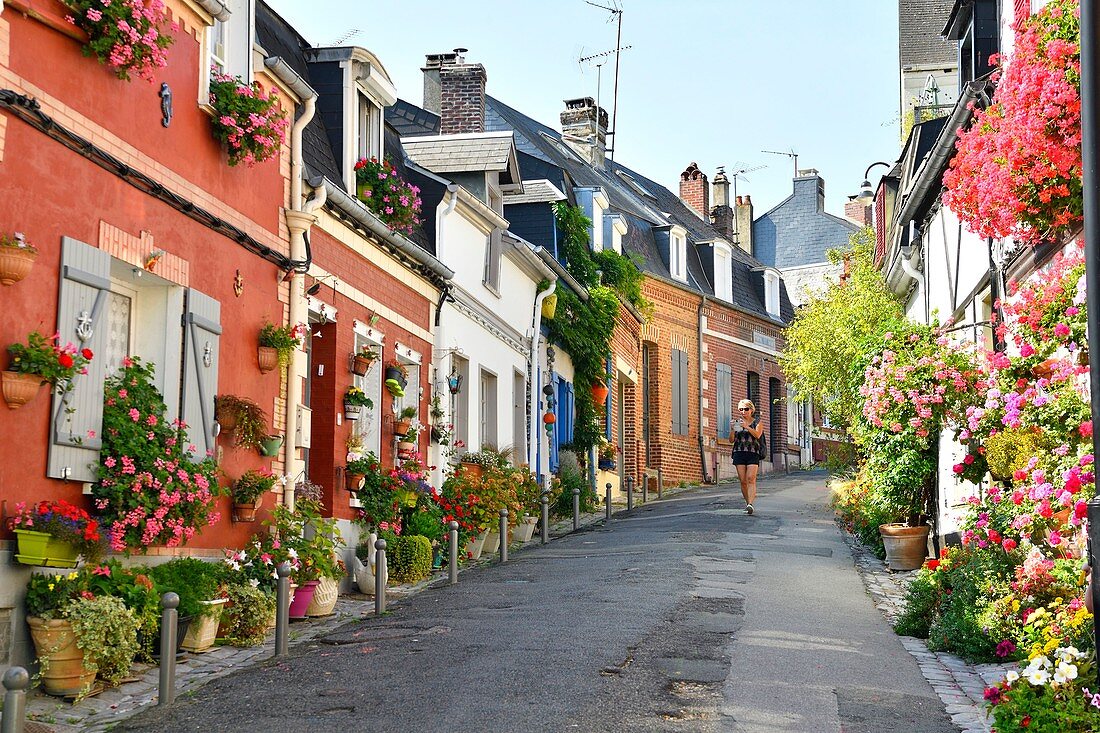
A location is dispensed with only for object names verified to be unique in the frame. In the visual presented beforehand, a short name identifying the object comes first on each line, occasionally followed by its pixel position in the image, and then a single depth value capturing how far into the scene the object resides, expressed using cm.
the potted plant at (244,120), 1002
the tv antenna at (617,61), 3209
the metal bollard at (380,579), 1073
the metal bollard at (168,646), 723
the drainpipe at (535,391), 2091
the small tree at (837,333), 2070
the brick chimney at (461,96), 2153
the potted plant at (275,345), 1083
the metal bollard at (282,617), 882
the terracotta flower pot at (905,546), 1371
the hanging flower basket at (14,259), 719
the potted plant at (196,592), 854
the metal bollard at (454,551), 1284
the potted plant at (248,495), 1023
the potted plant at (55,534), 729
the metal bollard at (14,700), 538
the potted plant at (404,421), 1432
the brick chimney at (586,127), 3653
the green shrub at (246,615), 941
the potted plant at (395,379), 1411
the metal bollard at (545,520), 1739
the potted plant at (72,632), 729
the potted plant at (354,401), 1282
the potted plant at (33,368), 725
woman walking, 1972
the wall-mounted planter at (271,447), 1077
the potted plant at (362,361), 1300
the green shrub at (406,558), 1315
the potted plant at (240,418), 999
